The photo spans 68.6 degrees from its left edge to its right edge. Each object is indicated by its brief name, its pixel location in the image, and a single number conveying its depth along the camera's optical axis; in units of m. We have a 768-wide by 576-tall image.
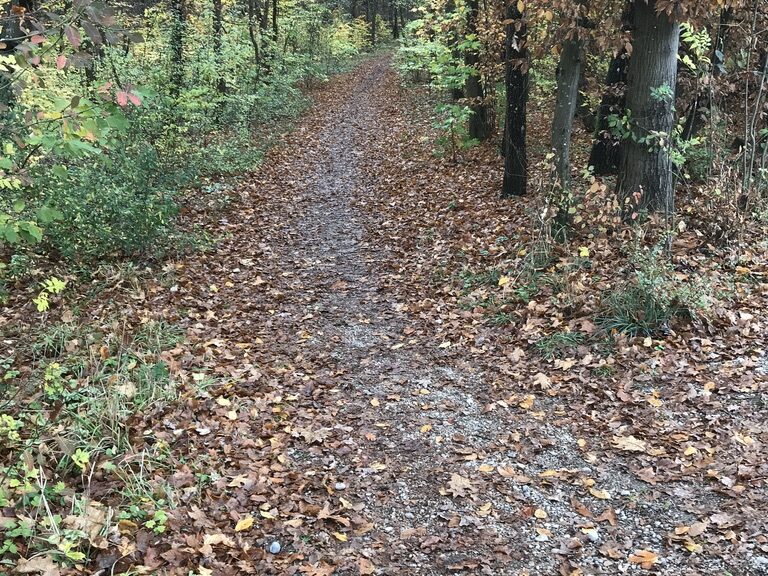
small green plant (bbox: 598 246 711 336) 5.88
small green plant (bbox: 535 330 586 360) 5.95
